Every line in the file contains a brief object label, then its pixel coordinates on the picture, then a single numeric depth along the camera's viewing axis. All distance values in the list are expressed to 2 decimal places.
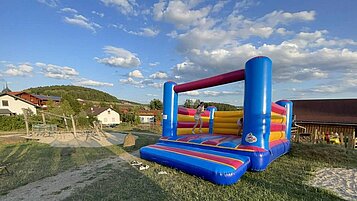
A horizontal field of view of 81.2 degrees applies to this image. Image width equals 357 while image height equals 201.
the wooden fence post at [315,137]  9.51
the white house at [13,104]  35.94
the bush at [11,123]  22.20
